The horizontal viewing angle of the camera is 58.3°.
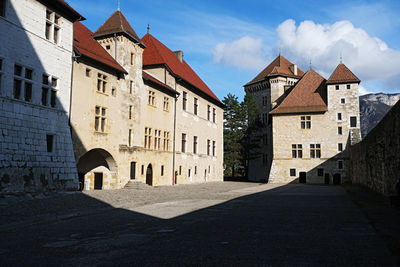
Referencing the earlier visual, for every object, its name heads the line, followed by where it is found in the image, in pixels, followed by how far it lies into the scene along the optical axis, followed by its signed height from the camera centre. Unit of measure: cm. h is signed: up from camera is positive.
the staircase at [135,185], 2430 -161
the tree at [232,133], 5475 +465
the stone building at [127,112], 2189 +366
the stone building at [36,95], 1595 +319
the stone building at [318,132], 4056 +366
